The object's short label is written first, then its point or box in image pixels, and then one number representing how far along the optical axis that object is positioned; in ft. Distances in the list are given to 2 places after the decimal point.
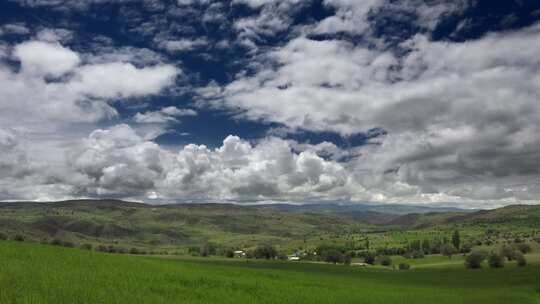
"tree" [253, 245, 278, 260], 650.84
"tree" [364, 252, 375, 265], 628.24
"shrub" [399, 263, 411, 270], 551.59
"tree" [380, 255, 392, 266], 623.77
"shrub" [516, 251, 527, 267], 462.60
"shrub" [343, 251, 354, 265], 612.98
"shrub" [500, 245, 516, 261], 513.04
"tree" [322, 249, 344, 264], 621.31
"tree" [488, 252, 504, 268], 466.70
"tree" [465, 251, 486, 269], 485.56
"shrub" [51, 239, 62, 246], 508.53
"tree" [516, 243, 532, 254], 622.91
